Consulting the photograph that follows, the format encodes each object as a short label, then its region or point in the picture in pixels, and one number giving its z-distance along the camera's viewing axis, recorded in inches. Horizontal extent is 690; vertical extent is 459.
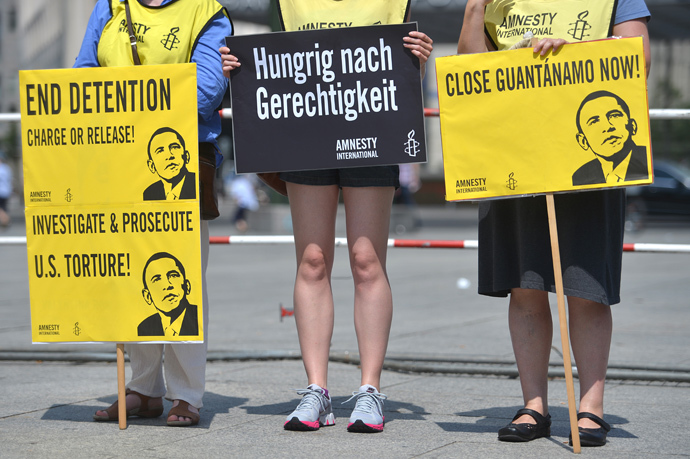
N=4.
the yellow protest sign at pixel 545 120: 265.6
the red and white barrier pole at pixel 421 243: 384.2
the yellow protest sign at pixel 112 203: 291.4
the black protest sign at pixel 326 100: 297.1
